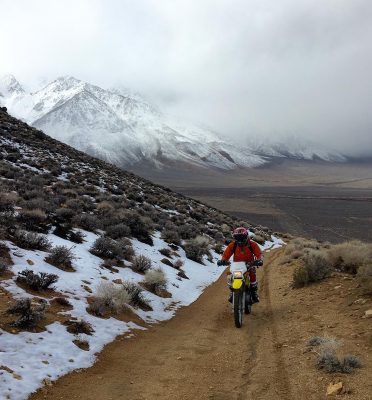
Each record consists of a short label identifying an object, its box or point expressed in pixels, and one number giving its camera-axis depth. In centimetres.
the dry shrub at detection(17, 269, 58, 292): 968
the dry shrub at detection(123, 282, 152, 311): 1119
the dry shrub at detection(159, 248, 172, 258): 1800
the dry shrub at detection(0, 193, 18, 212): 1469
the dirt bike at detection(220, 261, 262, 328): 988
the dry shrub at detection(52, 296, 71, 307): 941
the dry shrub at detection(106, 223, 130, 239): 1684
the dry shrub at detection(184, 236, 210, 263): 1939
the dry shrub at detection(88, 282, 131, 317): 964
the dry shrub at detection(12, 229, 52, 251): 1182
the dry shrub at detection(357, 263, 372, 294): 1105
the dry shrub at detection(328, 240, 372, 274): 1406
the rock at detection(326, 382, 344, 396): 600
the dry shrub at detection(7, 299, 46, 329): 774
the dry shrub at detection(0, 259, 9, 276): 975
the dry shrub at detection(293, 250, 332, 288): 1369
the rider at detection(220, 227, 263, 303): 1072
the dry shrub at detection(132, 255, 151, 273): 1411
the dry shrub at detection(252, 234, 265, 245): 3109
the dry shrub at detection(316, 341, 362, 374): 671
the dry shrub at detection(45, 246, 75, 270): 1151
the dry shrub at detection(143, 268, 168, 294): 1294
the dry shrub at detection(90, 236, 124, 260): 1393
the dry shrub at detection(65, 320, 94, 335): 830
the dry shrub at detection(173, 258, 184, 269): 1703
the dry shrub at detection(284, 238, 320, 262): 2045
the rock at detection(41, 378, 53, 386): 633
